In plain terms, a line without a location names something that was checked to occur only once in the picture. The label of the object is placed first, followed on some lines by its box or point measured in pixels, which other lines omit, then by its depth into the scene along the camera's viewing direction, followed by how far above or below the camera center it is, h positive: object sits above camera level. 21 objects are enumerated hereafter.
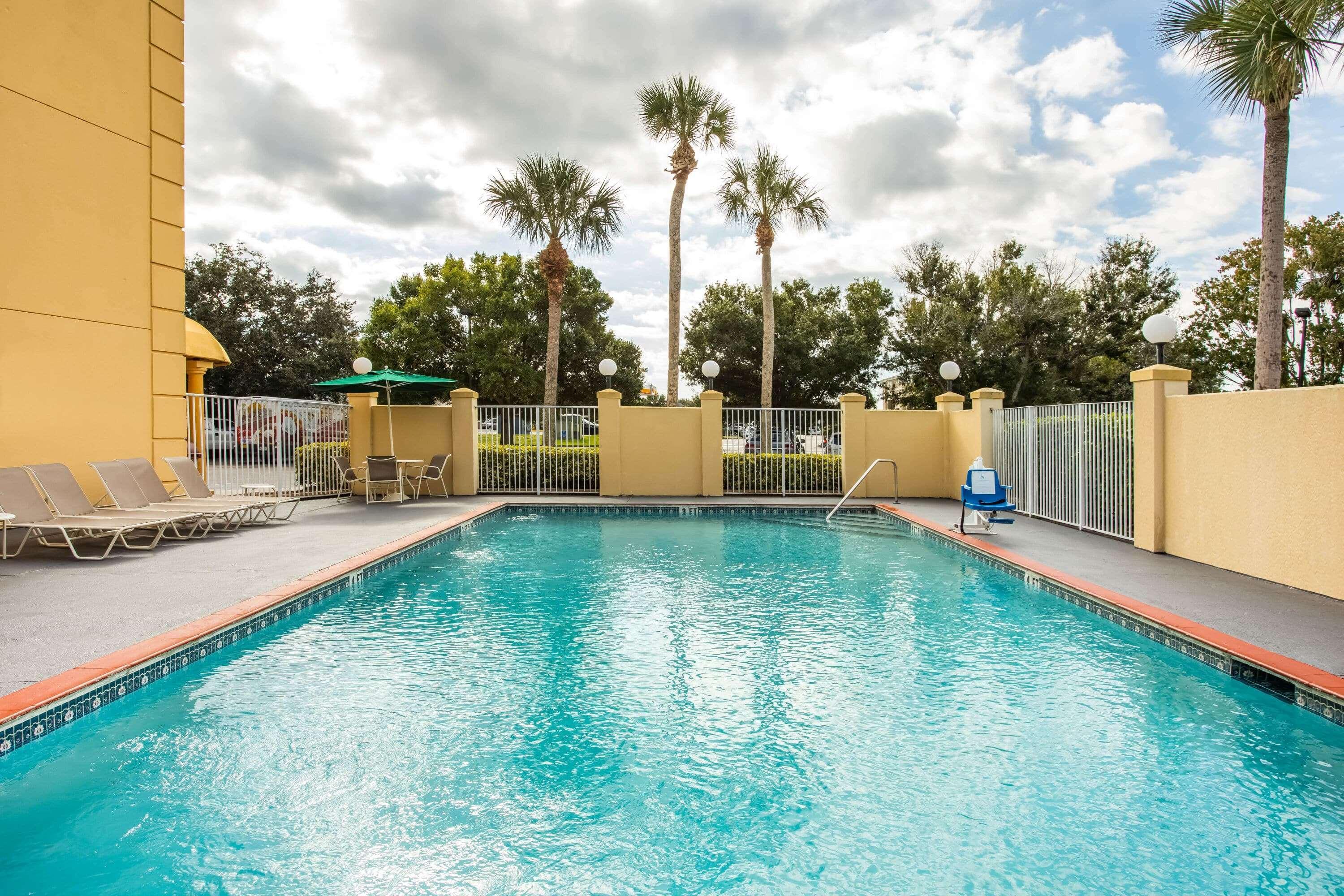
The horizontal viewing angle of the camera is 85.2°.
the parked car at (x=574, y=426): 15.44 +0.31
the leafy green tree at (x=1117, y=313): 26.08 +4.80
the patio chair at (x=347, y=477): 13.80 -0.72
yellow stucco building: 8.09 +2.55
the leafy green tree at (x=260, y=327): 32.34 +5.23
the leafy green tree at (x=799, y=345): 29.92 +3.99
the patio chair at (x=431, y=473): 14.00 -0.64
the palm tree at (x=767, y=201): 18.42 +6.12
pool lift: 9.38 -0.71
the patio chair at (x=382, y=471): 12.97 -0.55
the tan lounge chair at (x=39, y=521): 7.26 -0.81
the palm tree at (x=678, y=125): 17.22 +7.53
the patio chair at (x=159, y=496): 9.04 -0.70
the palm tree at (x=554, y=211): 17.95 +5.79
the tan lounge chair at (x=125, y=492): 8.38 -0.62
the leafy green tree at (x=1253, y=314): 21.44 +4.07
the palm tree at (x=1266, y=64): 8.77 +4.62
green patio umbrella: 12.81 +1.08
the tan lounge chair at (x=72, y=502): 7.77 -0.67
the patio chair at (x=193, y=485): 9.79 -0.61
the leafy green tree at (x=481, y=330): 29.83 +4.65
